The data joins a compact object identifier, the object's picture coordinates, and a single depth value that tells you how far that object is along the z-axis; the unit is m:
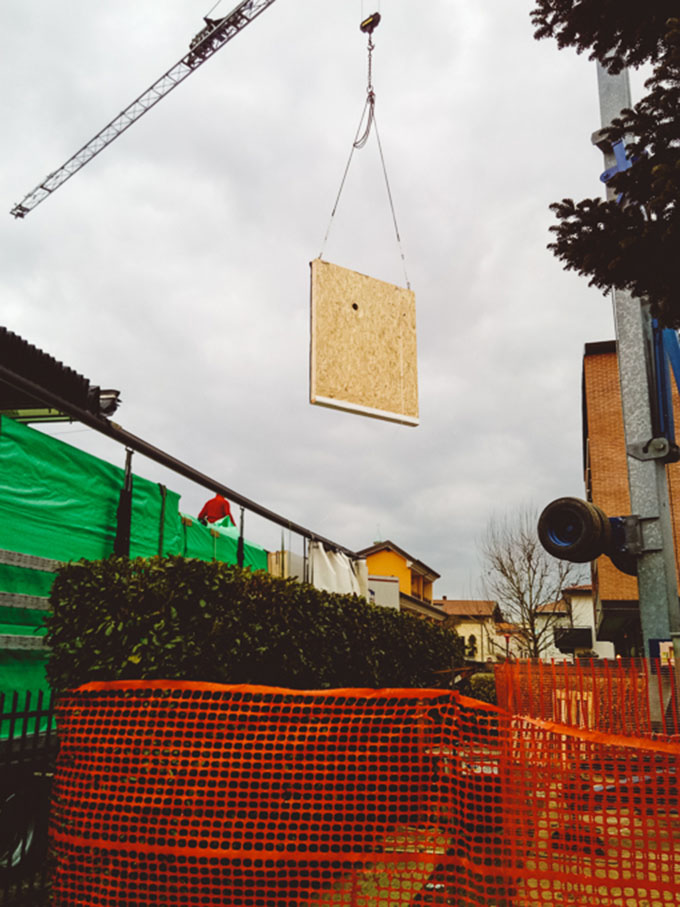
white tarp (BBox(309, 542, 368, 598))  13.34
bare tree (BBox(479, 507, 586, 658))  36.50
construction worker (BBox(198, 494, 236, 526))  9.24
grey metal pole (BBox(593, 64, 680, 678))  8.09
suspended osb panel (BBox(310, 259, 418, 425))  6.29
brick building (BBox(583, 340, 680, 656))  23.05
